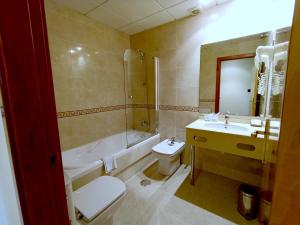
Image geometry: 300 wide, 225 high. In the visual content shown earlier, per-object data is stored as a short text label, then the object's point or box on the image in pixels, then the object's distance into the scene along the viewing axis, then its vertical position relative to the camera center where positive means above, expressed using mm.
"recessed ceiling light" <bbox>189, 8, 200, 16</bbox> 1848 +1074
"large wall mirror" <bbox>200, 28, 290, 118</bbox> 1580 +225
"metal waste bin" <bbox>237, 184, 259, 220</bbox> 1429 -1105
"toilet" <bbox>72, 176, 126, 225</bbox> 1043 -833
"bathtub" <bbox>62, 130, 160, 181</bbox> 1560 -800
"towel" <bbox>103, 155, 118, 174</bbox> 1679 -810
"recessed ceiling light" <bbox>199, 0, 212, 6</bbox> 1710 +1090
